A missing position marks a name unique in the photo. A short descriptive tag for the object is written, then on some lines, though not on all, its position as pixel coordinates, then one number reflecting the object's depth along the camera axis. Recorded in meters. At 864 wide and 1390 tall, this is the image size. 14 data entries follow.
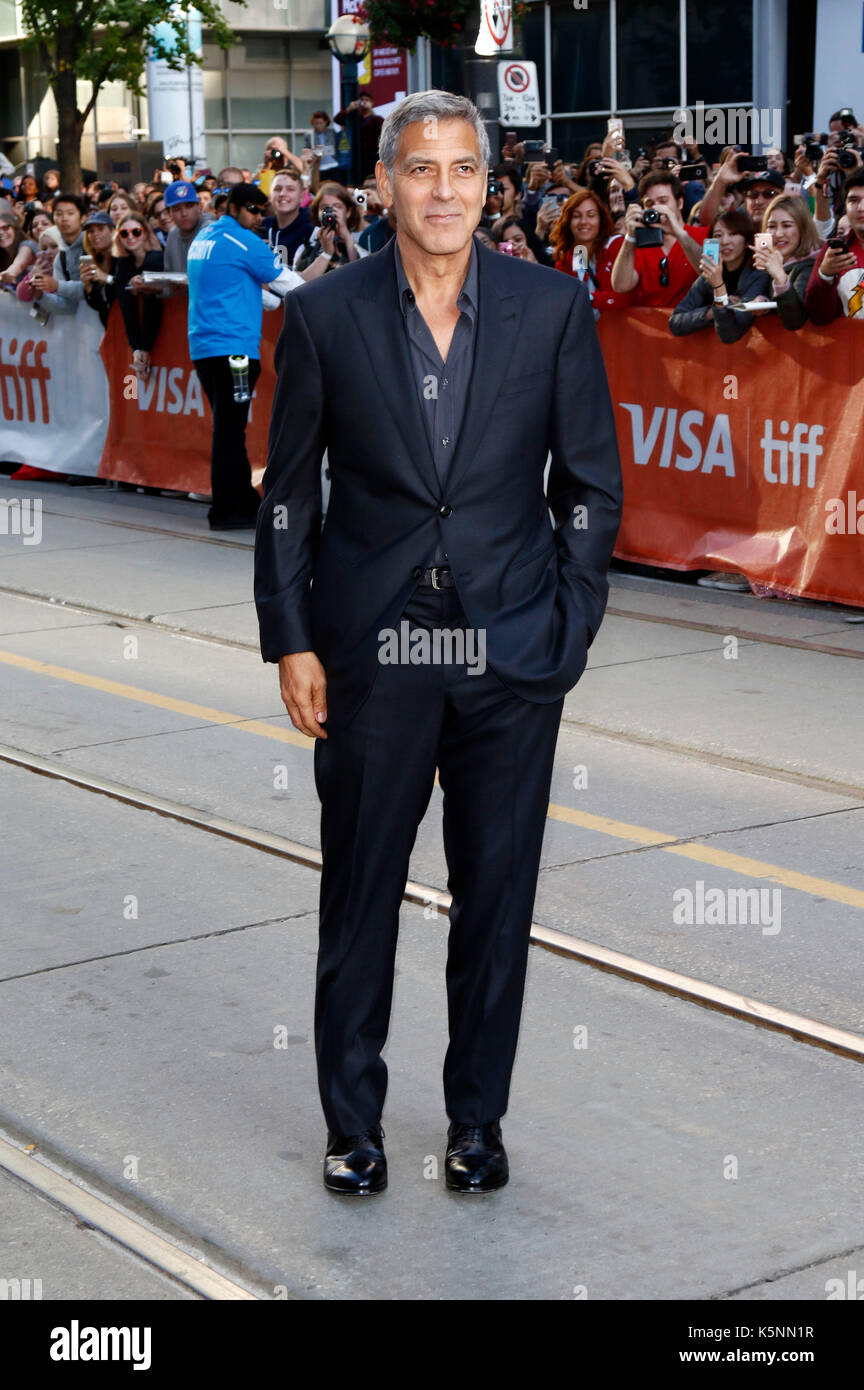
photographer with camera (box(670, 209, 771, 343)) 9.70
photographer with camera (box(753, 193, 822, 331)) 9.37
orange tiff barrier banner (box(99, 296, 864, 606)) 9.21
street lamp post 25.70
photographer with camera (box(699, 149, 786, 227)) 11.40
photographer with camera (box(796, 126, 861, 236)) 12.30
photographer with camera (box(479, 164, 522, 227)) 14.77
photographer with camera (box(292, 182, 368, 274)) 12.93
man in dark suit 3.46
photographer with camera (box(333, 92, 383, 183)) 20.47
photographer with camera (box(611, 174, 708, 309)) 10.41
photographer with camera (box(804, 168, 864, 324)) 9.05
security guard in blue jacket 11.85
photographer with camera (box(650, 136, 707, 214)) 16.41
